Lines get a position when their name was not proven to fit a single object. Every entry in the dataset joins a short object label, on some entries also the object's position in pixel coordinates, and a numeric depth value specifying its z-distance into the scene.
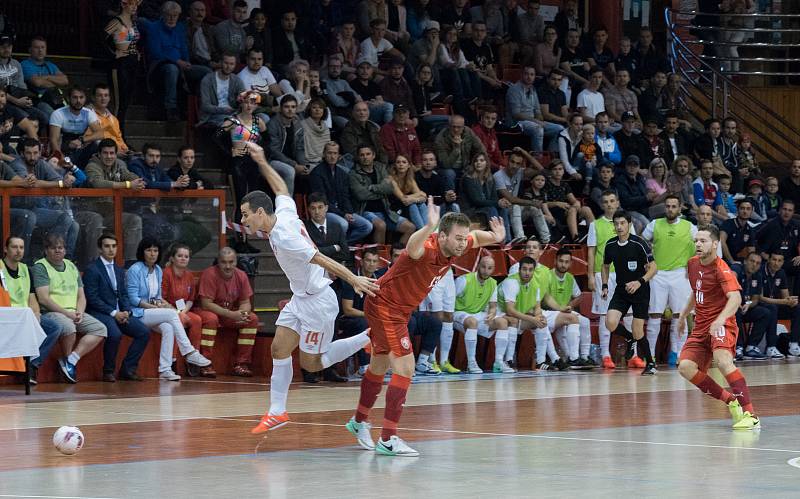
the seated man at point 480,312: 18.16
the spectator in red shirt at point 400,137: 20.47
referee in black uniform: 18.39
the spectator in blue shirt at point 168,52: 19.62
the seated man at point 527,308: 18.52
